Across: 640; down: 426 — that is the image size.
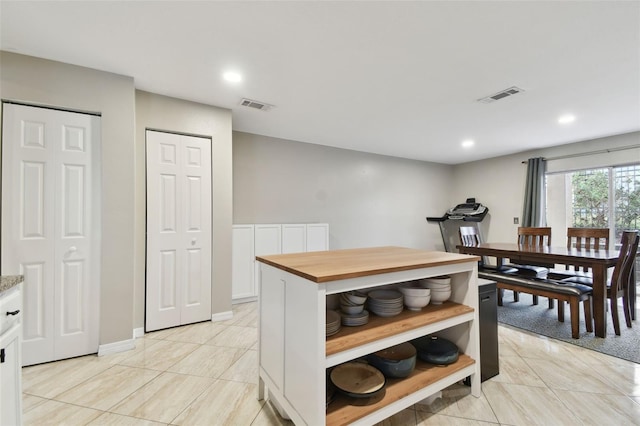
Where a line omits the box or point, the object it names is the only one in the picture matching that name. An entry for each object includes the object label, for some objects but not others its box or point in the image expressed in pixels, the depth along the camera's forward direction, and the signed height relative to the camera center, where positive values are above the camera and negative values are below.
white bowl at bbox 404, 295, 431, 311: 1.66 -0.55
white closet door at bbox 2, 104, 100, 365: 2.07 -0.09
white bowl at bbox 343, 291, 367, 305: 1.51 -0.48
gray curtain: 4.83 +0.34
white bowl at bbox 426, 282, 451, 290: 1.75 -0.48
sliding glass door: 4.02 +0.23
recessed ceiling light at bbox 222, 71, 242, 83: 2.36 +1.22
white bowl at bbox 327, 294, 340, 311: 1.67 -0.55
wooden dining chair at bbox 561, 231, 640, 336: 2.56 -0.62
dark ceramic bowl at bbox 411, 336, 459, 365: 1.66 -0.88
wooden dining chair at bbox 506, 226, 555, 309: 3.35 -0.39
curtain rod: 3.92 +0.96
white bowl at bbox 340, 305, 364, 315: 1.49 -0.53
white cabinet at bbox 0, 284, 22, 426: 1.06 -0.60
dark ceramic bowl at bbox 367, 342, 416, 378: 1.53 -0.87
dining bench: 2.51 -0.78
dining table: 2.50 -0.47
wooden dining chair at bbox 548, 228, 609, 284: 3.15 -0.36
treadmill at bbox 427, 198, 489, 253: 5.68 -0.13
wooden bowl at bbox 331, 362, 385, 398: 1.36 -0.90
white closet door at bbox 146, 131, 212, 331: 2.73 -0.17
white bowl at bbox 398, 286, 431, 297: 1.65 -0.48
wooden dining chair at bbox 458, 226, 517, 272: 3.49 -0.40
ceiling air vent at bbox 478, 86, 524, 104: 2.64 +1.21
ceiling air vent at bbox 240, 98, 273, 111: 2.92 +1.21
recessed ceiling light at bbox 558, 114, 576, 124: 3.33 +1.20
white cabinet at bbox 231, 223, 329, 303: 3.61 -0.45
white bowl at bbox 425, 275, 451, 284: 1.76 -0.44
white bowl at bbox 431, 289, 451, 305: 1.76 -0.54
